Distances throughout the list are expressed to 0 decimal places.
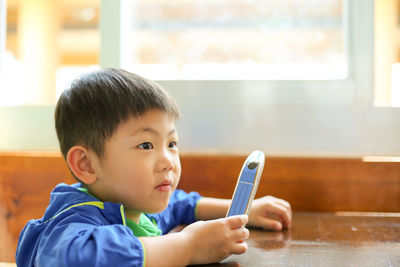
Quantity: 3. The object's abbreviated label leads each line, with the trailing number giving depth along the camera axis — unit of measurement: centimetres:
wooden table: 57
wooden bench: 94
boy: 55
